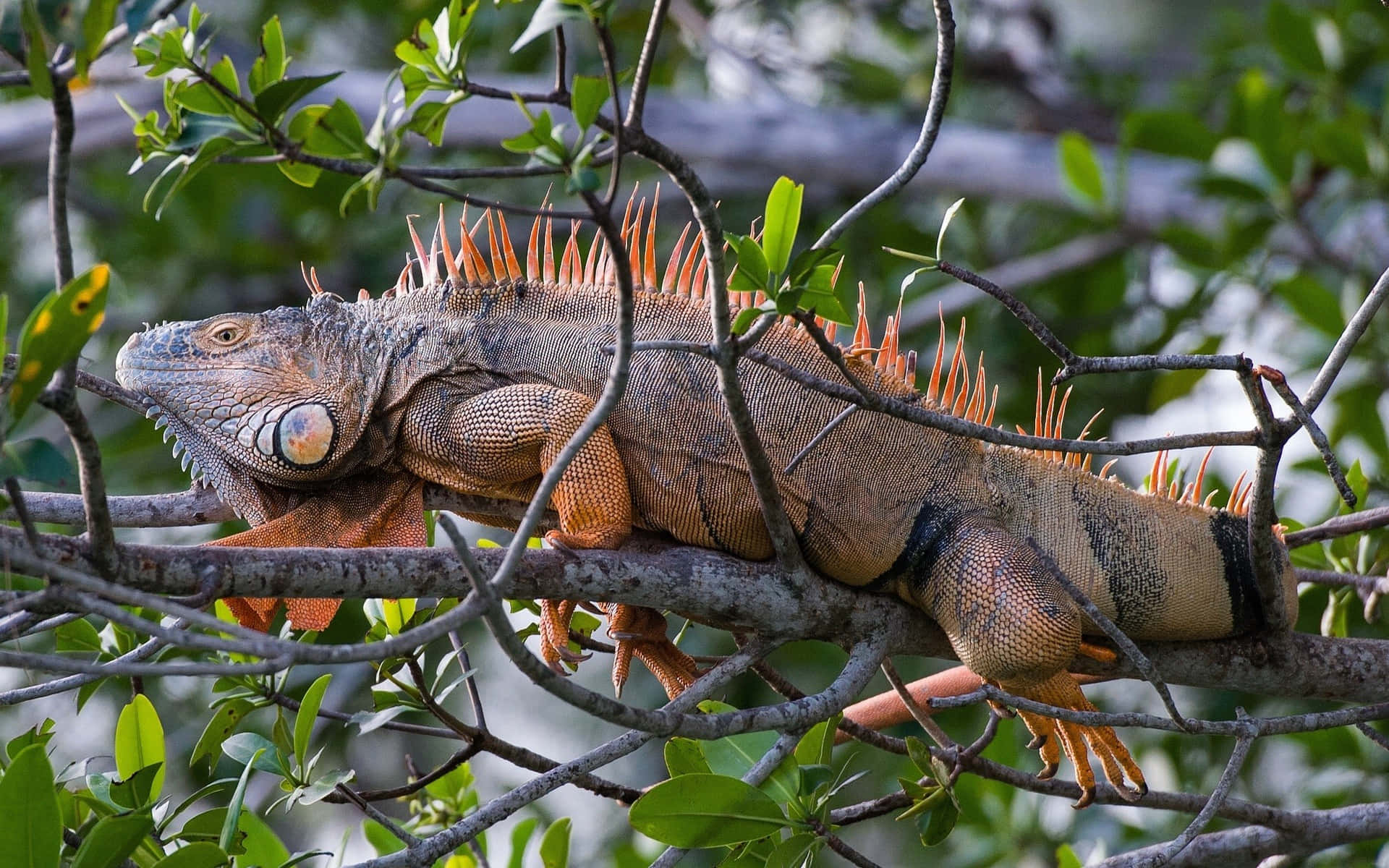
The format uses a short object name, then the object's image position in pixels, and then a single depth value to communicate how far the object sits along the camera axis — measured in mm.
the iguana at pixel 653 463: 7207
